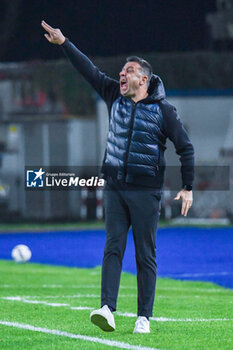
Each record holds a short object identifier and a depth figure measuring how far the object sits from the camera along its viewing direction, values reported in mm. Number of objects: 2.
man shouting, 15016
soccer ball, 33250
